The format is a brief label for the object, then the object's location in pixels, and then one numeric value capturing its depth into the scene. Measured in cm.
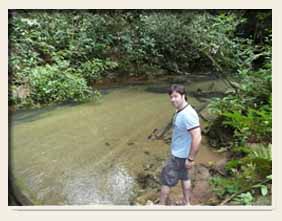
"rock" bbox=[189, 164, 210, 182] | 192
